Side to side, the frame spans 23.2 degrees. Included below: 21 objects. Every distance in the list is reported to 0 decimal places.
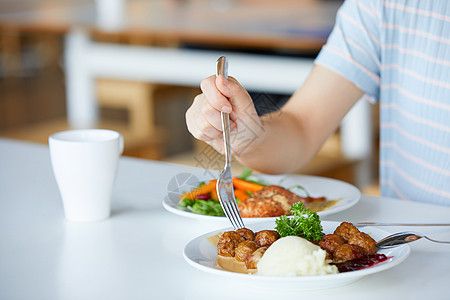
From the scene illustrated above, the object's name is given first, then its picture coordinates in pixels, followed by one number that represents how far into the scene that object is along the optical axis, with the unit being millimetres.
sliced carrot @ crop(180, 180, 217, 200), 1250
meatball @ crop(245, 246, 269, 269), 1037
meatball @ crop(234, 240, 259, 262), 1054
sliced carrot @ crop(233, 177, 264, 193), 1301
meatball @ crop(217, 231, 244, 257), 1070
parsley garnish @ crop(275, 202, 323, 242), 1072
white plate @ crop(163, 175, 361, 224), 1206
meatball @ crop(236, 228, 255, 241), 1087
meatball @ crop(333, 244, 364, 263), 1037
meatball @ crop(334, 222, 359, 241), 1074
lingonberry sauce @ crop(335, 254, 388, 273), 1022
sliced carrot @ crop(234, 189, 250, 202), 1292
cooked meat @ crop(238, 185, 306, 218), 1201
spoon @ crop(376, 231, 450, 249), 1071
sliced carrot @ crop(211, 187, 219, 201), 1262
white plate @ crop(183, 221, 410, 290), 996
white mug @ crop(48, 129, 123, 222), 1212
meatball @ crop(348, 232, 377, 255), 1057
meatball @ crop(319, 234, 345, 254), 1049
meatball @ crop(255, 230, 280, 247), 1065
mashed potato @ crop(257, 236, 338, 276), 1006
